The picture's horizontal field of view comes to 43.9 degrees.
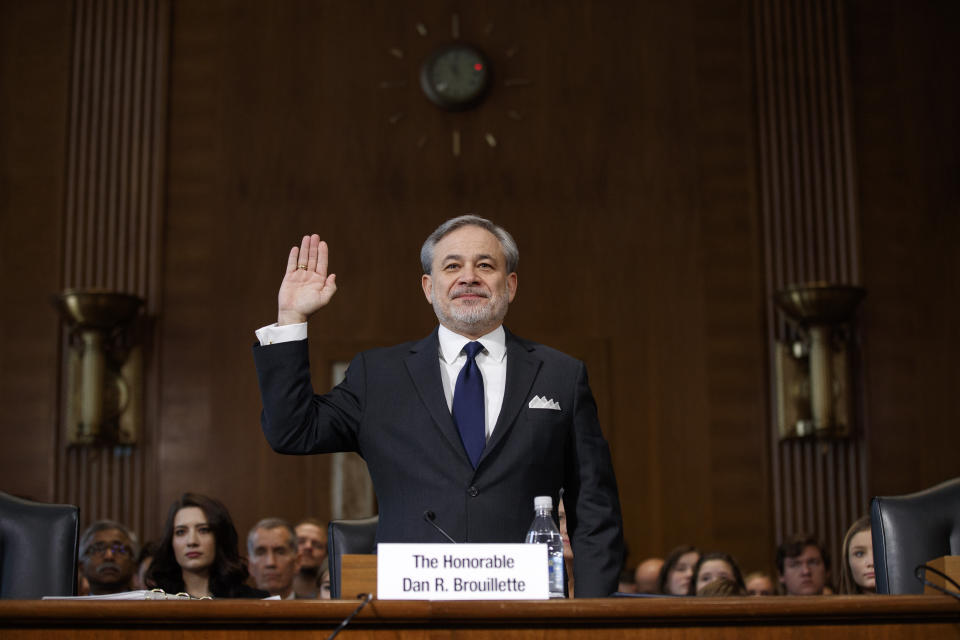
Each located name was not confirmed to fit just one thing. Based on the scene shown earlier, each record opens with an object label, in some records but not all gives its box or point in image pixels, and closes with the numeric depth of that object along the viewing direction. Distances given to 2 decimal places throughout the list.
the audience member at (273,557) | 5.10
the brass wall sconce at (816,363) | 6.62
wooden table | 1.88
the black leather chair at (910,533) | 2.50
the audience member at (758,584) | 5.38
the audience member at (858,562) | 4.00
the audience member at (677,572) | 5.34
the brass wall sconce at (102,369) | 6.56
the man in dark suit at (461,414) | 2.53
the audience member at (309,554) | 5.51
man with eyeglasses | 4.88
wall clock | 7.05
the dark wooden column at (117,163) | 6.91
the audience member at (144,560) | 4.94
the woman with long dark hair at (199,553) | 4.43
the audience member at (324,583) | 4.52
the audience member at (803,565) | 5.29
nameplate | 1.94
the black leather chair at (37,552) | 2.62
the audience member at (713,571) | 4.93
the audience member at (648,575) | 5.77
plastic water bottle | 2.30
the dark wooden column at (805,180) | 6.78
